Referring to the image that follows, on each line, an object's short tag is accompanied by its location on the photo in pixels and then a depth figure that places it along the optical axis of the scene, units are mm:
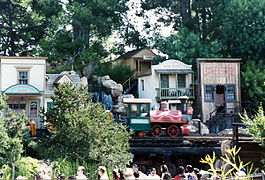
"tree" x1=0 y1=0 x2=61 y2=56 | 38531
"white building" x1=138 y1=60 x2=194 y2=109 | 31500
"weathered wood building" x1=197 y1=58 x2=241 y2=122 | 30016
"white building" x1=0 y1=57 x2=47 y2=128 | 26328
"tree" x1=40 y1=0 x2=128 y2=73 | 35688
